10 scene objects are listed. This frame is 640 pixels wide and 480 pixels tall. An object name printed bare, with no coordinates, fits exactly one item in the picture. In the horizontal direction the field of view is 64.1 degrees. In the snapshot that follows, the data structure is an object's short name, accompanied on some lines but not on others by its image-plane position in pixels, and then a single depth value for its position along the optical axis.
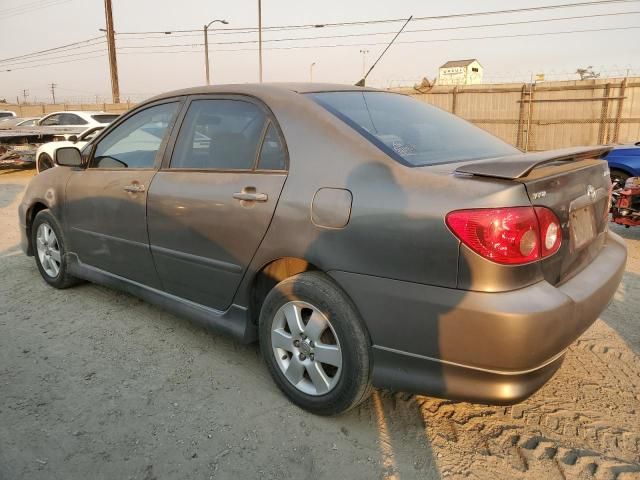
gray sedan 2.01
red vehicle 6.01
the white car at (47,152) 12.30
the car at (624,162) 7.39
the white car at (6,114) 24.59
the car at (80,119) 15.01
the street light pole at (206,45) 28.40
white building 67.95
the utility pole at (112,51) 27.73
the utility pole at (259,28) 28.34
